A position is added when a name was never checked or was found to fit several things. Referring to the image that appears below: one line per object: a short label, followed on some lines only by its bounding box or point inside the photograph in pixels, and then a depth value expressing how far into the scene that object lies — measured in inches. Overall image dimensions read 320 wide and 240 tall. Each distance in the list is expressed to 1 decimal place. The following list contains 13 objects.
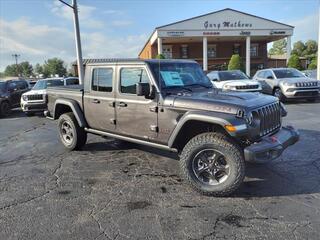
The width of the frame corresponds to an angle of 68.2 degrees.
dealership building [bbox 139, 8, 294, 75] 1000.2
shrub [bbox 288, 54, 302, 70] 857.7
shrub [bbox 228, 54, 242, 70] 942.1
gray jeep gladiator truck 122.8
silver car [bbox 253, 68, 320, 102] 389.3
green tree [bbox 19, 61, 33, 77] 2968.1
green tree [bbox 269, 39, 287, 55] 2902.6
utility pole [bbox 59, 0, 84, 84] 493.1
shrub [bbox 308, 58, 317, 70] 992.3
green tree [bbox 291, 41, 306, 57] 2084.0
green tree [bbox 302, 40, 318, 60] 2028.6
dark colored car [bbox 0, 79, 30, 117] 425.3
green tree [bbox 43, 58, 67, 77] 2608.4
